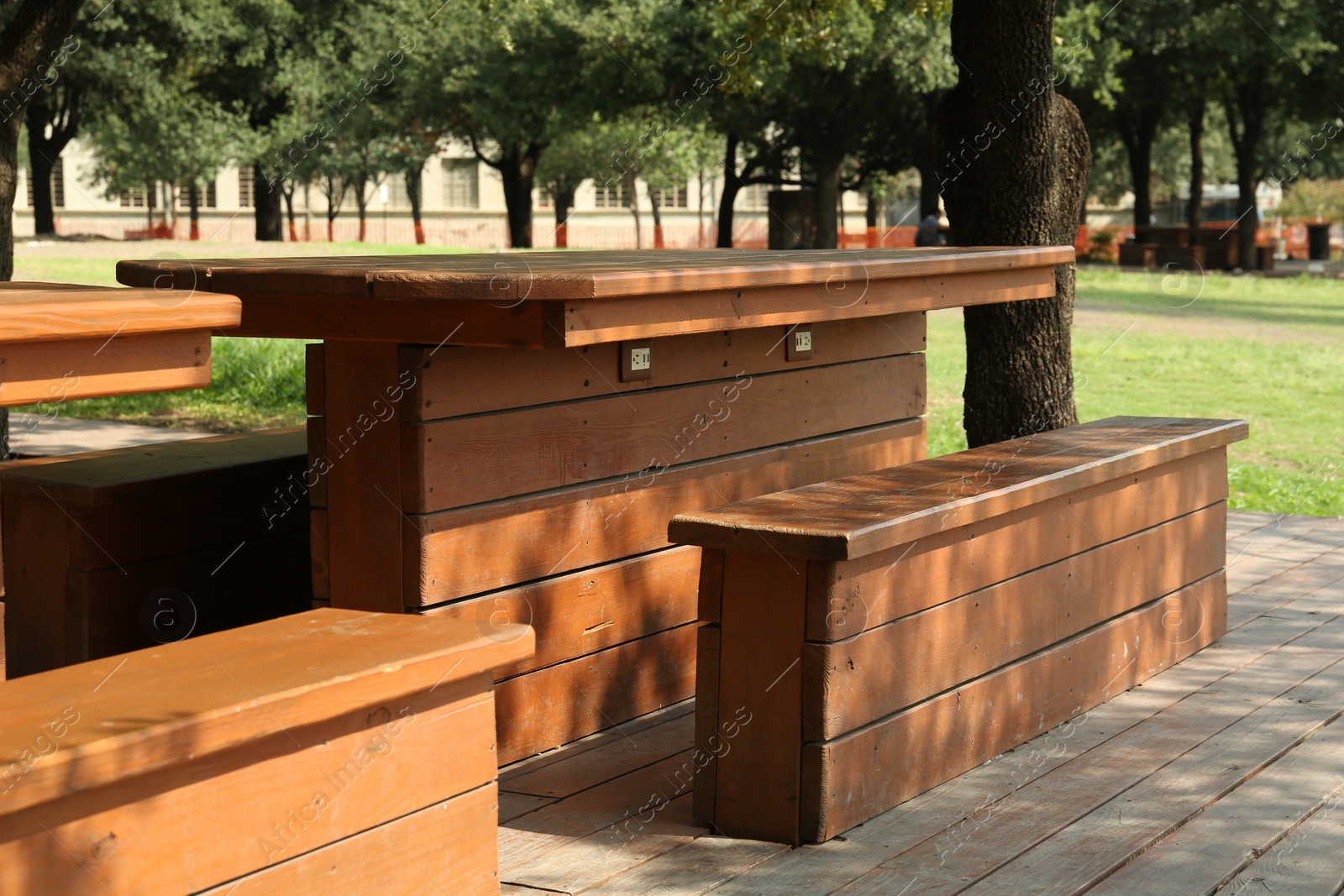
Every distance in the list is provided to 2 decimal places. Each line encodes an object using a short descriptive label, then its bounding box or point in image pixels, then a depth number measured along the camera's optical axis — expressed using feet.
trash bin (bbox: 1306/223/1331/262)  130.62
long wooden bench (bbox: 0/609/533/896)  8.03
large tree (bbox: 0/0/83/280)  26.43
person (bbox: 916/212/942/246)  95.20
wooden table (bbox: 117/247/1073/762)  12.89
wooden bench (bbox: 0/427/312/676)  15.02
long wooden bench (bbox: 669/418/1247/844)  12.34
